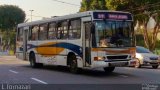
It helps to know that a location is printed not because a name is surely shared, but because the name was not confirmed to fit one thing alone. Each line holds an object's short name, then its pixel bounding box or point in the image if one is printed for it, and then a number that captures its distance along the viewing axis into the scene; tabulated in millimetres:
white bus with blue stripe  19359
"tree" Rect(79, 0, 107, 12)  47722
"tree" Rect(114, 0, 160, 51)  45156
